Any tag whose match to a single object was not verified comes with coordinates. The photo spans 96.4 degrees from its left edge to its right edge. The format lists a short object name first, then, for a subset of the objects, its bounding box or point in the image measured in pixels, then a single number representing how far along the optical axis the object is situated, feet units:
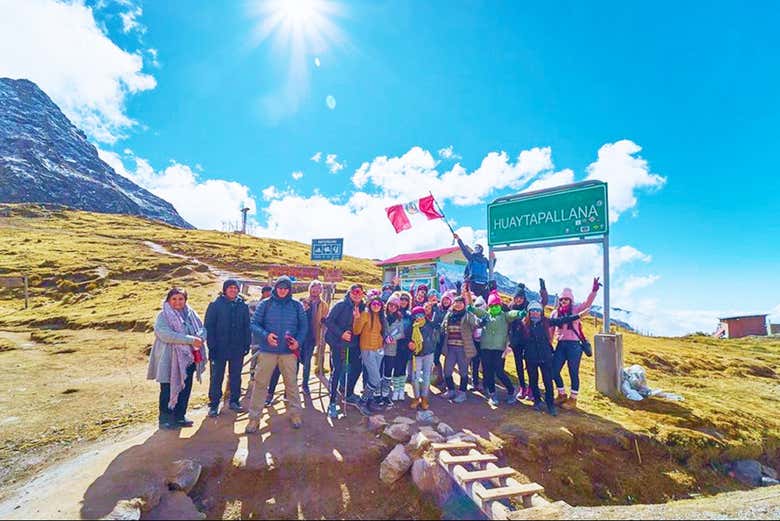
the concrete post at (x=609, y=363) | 28.76
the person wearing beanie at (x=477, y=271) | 33.42
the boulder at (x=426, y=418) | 22.47
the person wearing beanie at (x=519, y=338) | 25.63
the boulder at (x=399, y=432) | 20.10
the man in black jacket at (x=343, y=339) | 23.21
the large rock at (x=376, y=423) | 21.40
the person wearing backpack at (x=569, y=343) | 25.52
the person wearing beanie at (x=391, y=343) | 24.50
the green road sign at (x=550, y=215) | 30.40
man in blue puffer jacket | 20.44
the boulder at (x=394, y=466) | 17.30
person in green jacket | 25.96
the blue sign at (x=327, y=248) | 56.85
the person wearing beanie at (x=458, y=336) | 26.45
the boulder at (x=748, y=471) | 22.44
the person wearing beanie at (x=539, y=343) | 24.49
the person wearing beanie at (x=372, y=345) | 23.67
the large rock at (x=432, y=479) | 16.69
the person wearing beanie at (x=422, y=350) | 24.84
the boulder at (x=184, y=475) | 14.85
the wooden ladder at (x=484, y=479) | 15.11
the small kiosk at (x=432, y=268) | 46.80
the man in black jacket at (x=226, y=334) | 21.74
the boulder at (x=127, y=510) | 12.57
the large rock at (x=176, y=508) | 13.44
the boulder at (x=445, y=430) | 20.80
